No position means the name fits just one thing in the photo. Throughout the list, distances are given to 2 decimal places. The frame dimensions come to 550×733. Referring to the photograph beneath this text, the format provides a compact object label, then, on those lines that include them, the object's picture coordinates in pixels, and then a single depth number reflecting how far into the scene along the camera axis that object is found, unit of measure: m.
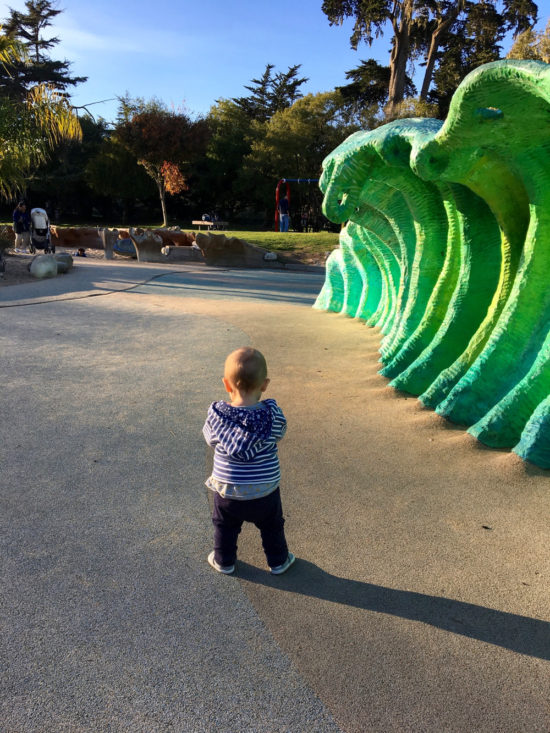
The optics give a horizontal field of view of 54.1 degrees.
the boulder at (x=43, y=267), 12.50
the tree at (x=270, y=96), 45.88
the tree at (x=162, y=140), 27.56
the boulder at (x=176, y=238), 19.80
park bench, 29.23
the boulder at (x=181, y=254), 18.30
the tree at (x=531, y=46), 21.49
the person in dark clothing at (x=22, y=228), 17.39
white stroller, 16.64
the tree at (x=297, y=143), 31.59
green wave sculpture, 3.01
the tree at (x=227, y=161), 35.12
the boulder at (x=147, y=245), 18.39
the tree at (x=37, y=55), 43.06
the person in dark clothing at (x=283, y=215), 24.77
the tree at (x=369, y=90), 27.83
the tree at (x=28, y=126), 12.97
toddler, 2.20
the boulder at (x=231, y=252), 17.61
